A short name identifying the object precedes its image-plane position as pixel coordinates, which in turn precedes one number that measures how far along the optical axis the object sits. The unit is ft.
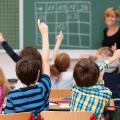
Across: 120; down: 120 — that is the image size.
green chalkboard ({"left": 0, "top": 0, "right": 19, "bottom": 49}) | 26.85
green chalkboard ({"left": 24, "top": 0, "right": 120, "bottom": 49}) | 26.50
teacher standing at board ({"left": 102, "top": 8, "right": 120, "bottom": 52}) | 25.45
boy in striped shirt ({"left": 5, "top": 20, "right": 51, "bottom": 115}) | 13.91
